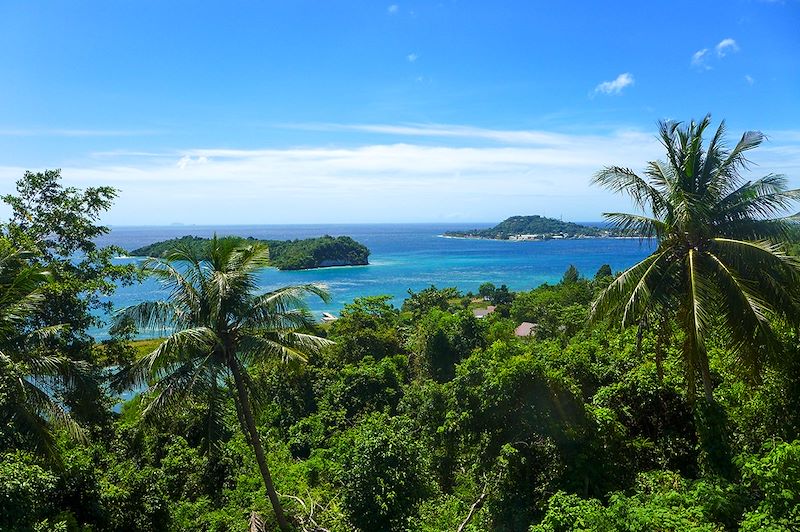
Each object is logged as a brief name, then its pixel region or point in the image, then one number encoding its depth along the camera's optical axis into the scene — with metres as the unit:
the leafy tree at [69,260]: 11.27
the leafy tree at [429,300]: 41.16
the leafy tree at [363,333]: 26.02
